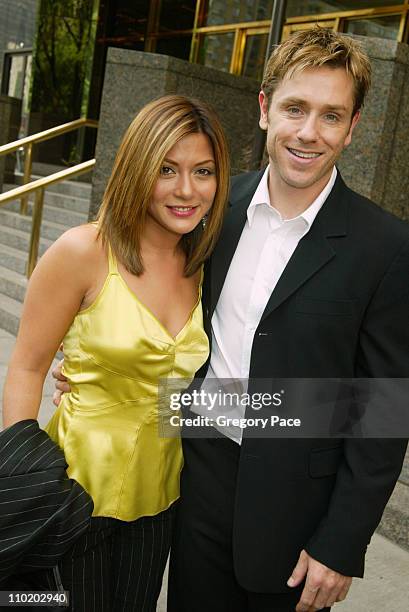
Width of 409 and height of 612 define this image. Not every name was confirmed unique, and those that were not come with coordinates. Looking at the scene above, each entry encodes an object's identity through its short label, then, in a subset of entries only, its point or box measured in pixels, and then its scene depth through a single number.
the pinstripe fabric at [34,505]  1.58
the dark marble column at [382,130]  4.26
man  1.74
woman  1.81
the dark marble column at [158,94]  5.67
